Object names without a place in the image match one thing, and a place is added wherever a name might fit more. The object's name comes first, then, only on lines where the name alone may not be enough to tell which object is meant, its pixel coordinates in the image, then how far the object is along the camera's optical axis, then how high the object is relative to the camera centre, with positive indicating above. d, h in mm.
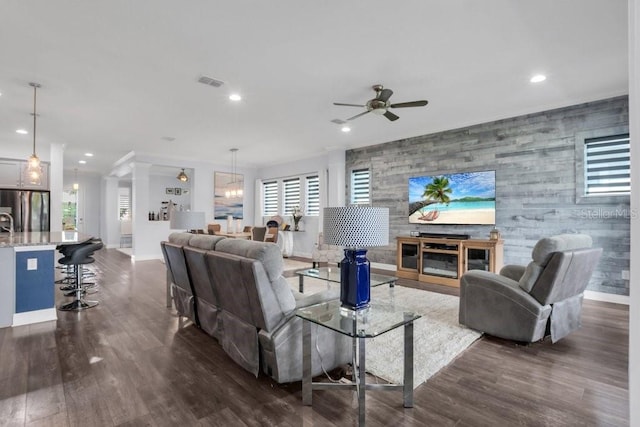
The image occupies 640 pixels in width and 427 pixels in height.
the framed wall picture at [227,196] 9430 +527
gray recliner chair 2773 -728
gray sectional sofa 2160 -702
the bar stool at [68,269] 4148 -998
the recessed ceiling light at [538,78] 3836 +1651
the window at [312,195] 8562 +503
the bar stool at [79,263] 4066 -647
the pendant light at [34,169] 4328 +581
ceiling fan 3923 +1393
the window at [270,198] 9875 +482
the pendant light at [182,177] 8398 +934
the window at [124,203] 11195 +336
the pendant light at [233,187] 9602 +785
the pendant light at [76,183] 10516 +973
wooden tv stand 5000 -711
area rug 2445 -1153
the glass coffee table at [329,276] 3796 -775
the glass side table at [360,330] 1843 -667
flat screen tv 5406 +295
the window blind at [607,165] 4266 +687
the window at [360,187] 7336 +632
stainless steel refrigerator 7629 +90
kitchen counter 3396 -749
